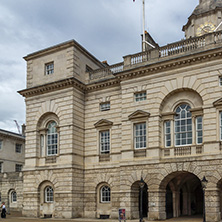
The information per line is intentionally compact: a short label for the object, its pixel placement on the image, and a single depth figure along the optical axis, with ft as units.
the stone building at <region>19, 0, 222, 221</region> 85.71
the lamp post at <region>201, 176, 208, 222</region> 74.22
